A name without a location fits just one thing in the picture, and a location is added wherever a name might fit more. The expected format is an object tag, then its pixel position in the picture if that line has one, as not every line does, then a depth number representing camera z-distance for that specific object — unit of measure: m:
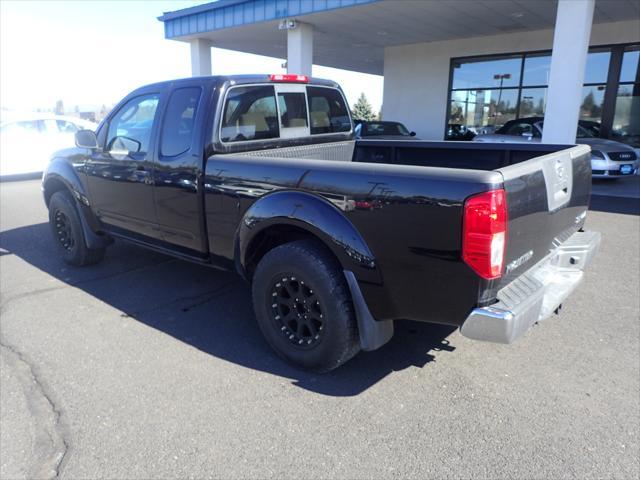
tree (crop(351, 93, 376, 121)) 52.27
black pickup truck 2.53
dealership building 9.82
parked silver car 10.84
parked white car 12.38
